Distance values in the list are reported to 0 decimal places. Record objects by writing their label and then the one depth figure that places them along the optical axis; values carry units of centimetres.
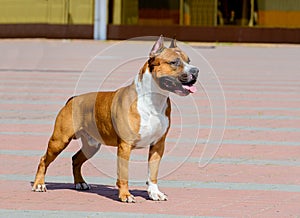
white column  5530
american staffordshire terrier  1141
